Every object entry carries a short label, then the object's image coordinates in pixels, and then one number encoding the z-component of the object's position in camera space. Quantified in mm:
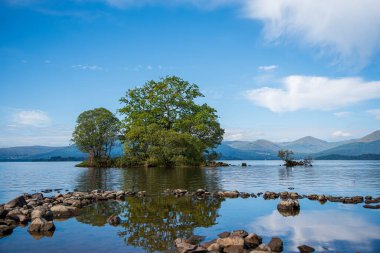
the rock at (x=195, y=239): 13643
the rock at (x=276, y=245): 12647
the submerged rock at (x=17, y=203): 22156
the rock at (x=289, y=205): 21797
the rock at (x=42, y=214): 18739
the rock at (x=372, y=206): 22272
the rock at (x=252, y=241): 13250
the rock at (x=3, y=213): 18847
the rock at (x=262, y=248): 12039
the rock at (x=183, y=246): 12234
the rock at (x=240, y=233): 14156
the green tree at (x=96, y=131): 100750
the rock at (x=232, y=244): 12556
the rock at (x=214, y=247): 12434
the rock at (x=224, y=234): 14456
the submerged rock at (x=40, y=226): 16405
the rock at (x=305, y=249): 12452
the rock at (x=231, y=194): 28325
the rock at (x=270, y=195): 27538
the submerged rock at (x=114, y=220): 17656
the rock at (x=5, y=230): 15802
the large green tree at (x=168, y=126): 84544
